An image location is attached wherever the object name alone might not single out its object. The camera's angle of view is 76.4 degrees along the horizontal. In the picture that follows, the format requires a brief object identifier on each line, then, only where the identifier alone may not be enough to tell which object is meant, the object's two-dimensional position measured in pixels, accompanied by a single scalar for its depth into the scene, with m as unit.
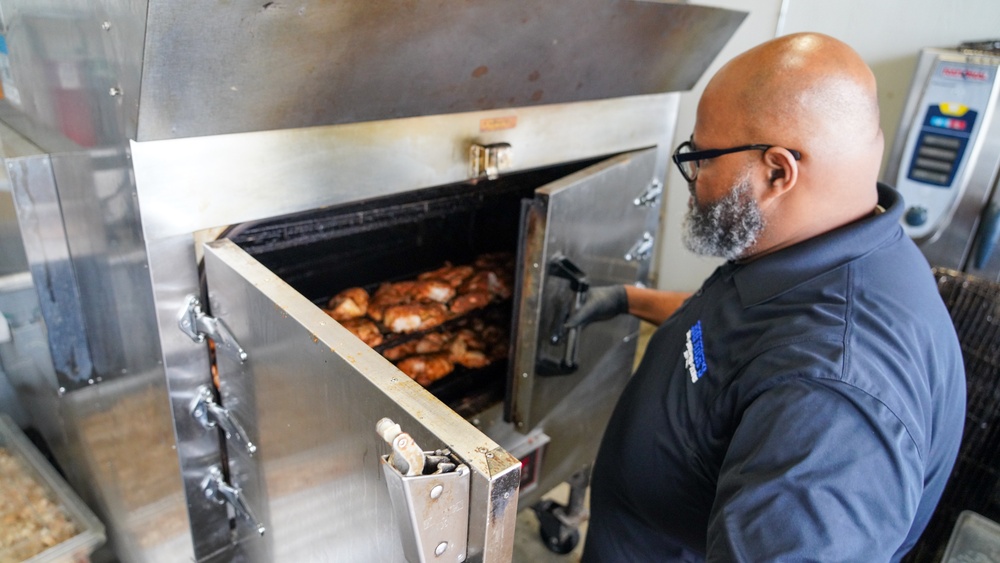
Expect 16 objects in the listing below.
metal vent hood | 0.93
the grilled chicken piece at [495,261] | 2.33
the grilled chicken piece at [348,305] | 1.94
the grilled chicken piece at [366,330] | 1.87
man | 0.88
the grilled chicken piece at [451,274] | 2.20
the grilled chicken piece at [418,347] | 2.10
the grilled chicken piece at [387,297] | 2.02
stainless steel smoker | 0.87
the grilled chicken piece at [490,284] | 2.16
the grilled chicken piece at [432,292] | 2.10
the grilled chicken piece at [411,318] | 1.93
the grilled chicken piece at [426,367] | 1.98
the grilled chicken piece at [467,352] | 2.07
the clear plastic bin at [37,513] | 1.60
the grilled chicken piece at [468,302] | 2.05
